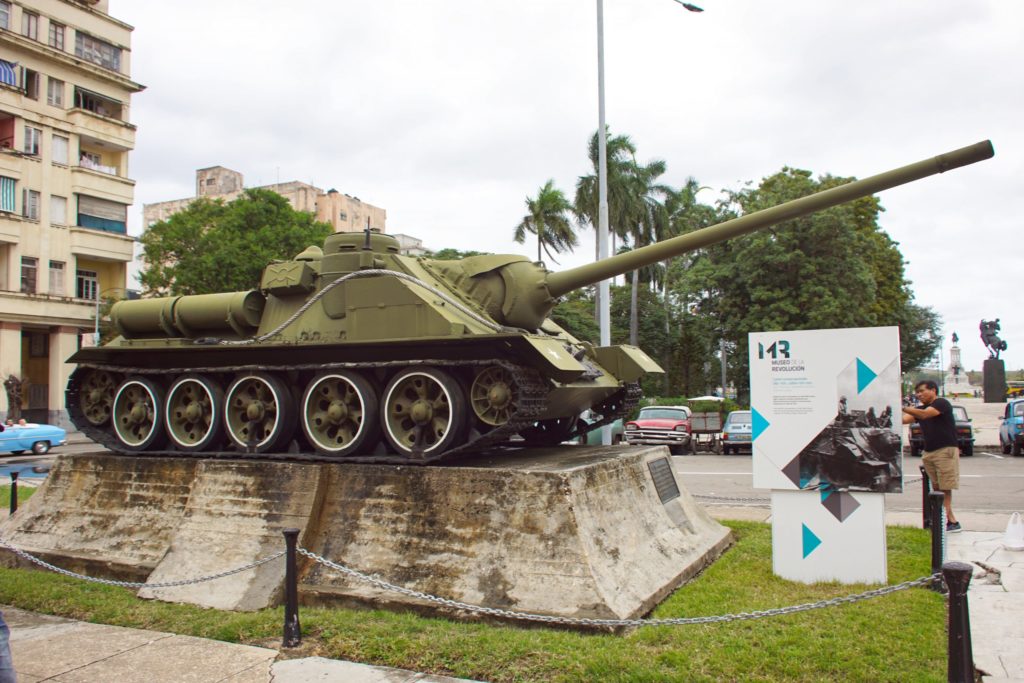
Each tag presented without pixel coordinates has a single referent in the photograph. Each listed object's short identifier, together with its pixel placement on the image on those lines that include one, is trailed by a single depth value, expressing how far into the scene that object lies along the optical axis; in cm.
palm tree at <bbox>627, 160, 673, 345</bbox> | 4231
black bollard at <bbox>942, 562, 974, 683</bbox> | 427
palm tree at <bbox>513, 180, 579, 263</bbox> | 3791
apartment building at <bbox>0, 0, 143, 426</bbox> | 3700
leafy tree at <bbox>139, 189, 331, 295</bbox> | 3450
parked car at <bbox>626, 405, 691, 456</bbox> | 2400
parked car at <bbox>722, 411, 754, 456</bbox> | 2428
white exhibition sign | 722
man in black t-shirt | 920
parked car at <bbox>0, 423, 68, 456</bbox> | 2372
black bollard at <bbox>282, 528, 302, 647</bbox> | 605
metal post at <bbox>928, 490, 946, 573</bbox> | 678
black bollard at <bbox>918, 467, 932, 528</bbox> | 972
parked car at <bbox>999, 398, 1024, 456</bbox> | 2170
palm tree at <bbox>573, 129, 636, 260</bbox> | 3819
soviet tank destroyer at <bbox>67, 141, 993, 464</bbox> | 812
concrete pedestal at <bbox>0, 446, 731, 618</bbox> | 674
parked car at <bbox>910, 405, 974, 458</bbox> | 2175
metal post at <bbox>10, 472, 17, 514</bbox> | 1142
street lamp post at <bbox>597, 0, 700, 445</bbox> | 1805
